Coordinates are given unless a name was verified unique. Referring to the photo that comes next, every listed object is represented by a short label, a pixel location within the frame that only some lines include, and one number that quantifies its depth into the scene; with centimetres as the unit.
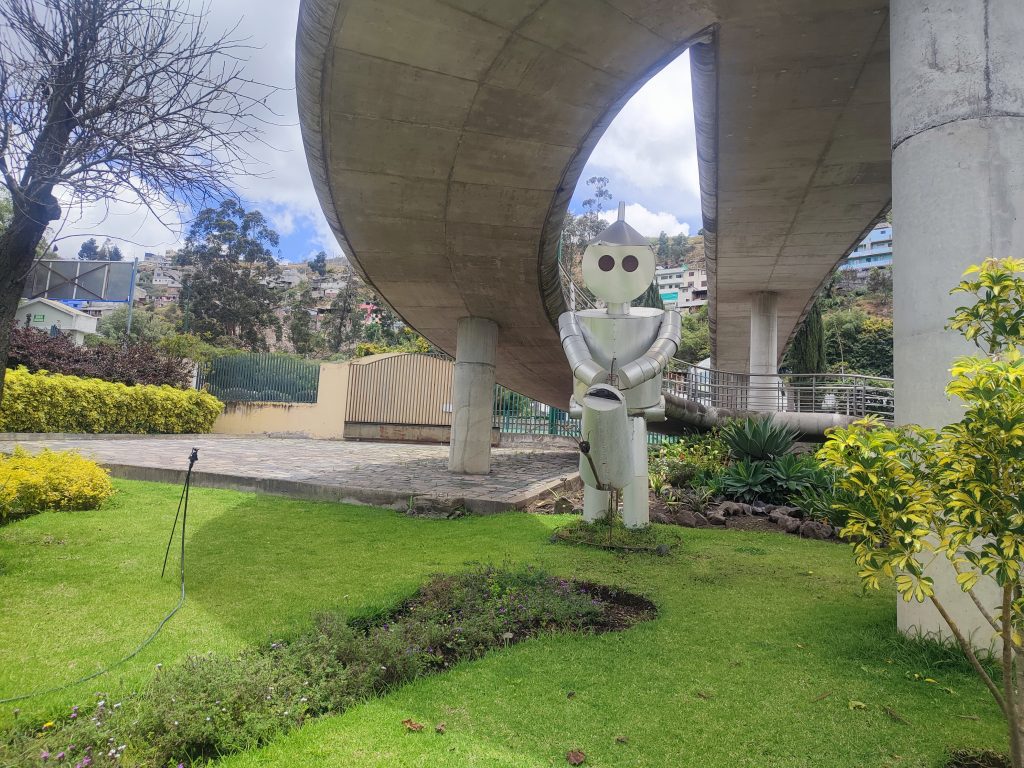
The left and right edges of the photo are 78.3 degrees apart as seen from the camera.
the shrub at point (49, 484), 682
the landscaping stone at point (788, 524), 820
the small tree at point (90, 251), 7806
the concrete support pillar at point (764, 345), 1891
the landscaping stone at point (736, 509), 895
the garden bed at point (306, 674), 249
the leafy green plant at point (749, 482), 973
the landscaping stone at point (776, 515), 863
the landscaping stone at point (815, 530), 796
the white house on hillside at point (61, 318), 3878
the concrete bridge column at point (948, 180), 378
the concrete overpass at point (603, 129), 393
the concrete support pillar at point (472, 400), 1216
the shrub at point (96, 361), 1862
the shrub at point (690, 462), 1061
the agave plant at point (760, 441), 1070
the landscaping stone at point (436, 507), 838
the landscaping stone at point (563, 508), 923
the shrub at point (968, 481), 203
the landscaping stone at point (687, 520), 845
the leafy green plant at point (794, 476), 948
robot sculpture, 638
